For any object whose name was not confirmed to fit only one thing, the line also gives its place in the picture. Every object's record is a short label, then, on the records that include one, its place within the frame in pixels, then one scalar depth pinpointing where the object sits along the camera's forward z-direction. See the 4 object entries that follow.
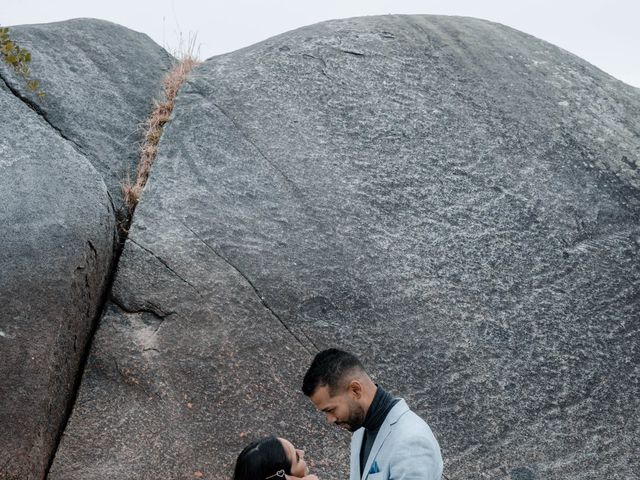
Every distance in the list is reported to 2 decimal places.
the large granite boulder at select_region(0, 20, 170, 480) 4.41
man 3.07
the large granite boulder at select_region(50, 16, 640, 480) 4.81
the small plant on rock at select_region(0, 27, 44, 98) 5.14
